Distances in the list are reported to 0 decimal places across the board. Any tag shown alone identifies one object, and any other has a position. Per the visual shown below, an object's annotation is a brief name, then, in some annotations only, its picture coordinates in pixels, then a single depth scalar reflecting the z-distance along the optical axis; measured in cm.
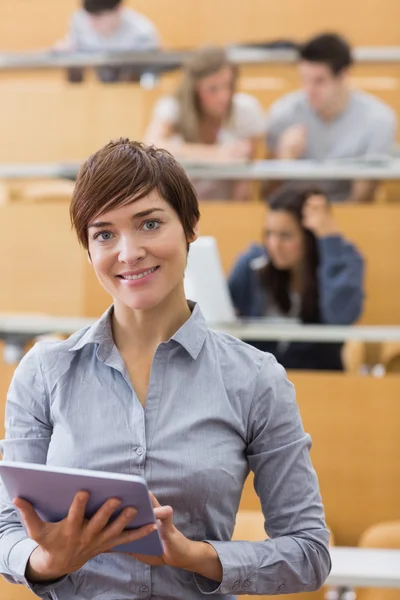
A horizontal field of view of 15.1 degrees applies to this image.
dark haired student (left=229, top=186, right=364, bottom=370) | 368
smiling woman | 183
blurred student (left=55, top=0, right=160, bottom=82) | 536
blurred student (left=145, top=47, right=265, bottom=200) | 444
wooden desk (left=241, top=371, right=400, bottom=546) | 288
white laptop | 315
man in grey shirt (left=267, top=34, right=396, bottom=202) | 465
